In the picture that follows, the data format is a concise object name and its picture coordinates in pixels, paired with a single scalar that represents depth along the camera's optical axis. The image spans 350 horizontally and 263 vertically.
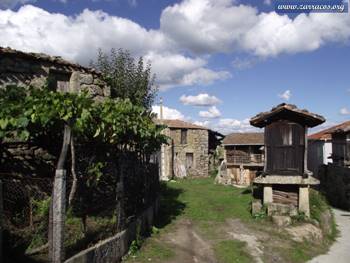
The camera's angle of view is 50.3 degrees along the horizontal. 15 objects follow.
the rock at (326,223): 13.20
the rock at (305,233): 11.33
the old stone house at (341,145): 20.61
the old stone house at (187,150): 32.94
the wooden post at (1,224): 5.07
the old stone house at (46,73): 9.29
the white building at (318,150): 29.68
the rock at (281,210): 12.98
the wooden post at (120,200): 7.84
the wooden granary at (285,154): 13.68
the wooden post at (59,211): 5.69
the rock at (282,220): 12.24
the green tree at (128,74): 18.54
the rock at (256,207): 13.41
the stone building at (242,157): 29.23
